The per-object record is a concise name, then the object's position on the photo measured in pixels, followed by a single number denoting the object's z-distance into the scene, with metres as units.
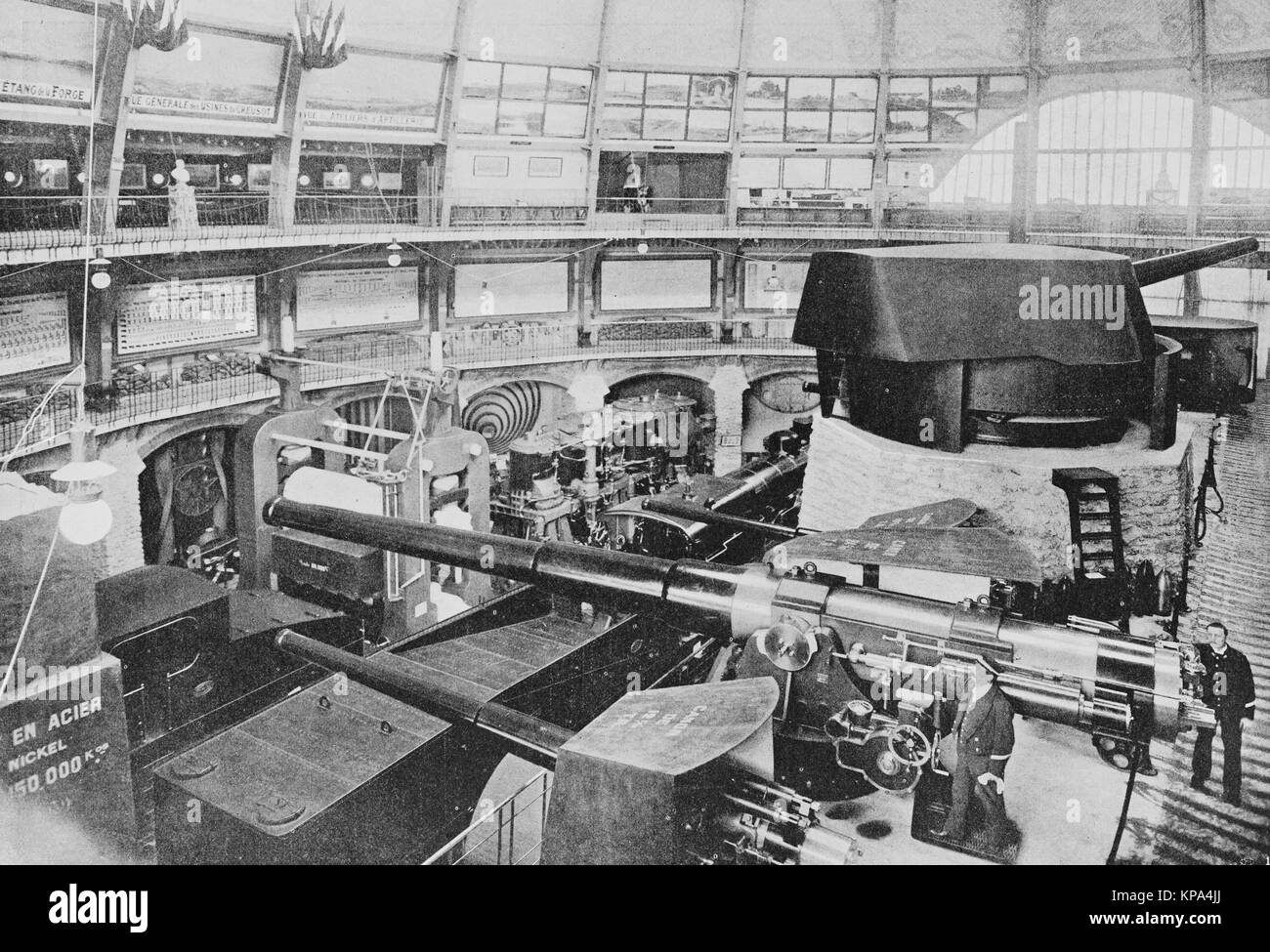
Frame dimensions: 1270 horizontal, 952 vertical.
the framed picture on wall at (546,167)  18.72
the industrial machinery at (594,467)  14.47
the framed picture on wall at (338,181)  16.33
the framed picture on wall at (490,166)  18.06
